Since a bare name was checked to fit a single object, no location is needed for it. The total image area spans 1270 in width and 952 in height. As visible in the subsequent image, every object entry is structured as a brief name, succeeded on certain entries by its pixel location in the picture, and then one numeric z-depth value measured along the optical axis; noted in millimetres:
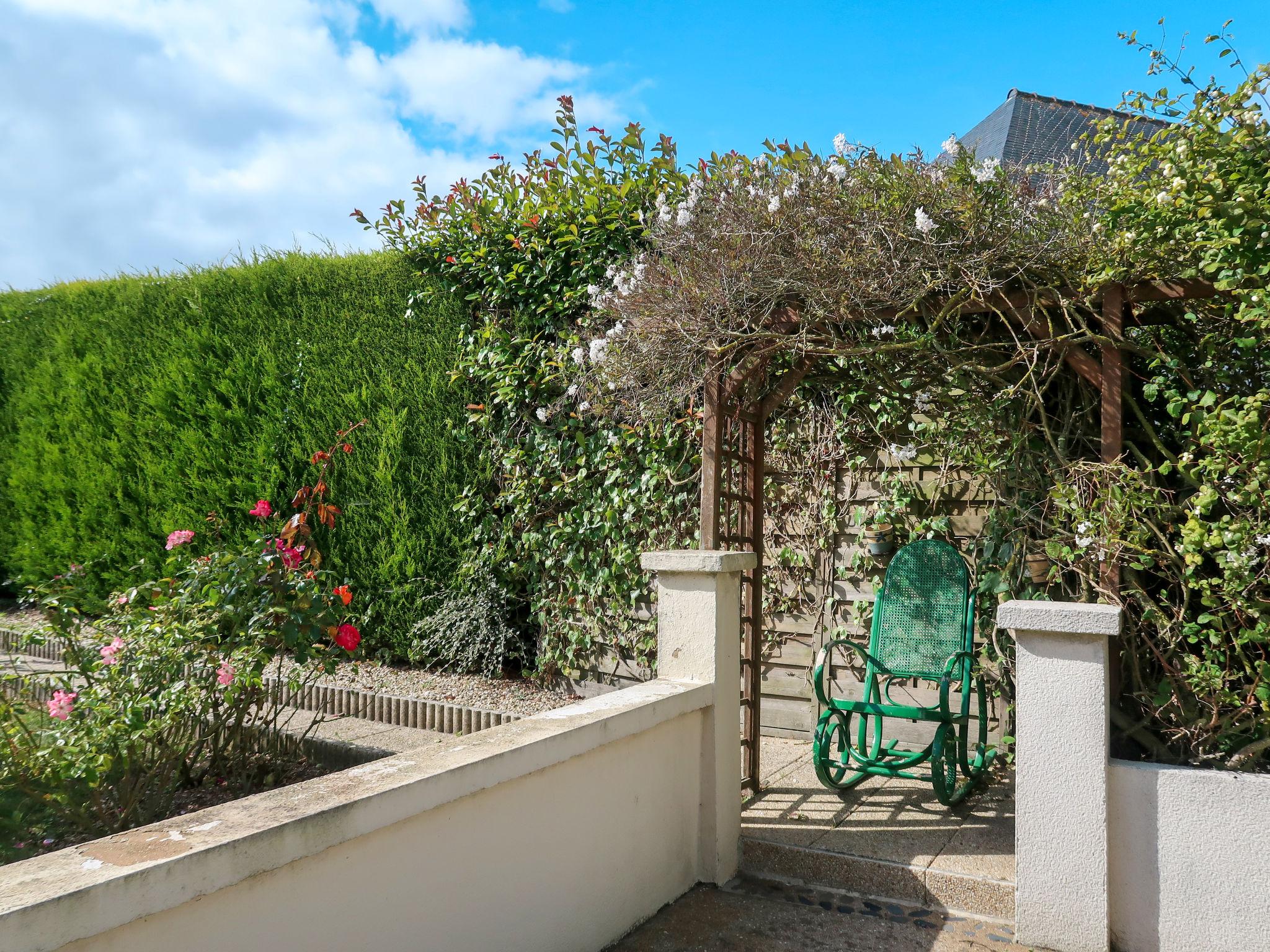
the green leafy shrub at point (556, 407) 4832
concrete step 2787
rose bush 2734
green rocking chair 3359
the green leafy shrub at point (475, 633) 5461
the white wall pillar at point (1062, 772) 2451
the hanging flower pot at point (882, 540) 4293
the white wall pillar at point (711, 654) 3018
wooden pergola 2807
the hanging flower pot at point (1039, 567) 3539
